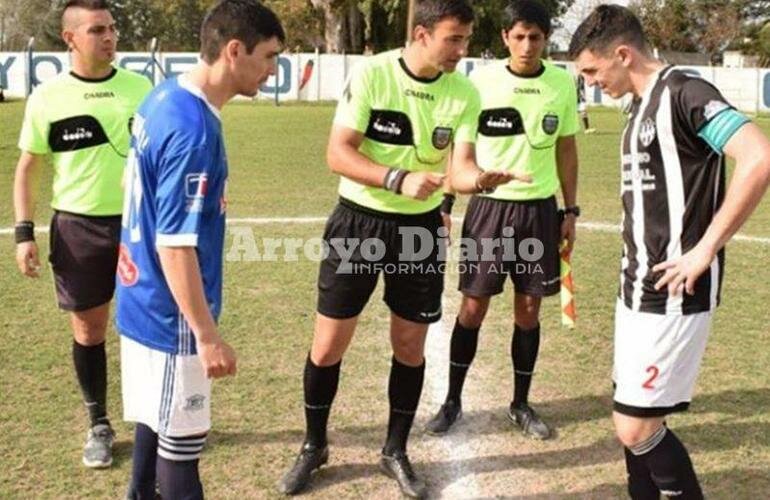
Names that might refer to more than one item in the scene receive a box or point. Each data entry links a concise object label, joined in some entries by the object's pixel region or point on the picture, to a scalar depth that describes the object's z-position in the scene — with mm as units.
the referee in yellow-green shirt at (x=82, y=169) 4426
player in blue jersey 2859
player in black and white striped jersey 3090
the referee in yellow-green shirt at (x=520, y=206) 4945
